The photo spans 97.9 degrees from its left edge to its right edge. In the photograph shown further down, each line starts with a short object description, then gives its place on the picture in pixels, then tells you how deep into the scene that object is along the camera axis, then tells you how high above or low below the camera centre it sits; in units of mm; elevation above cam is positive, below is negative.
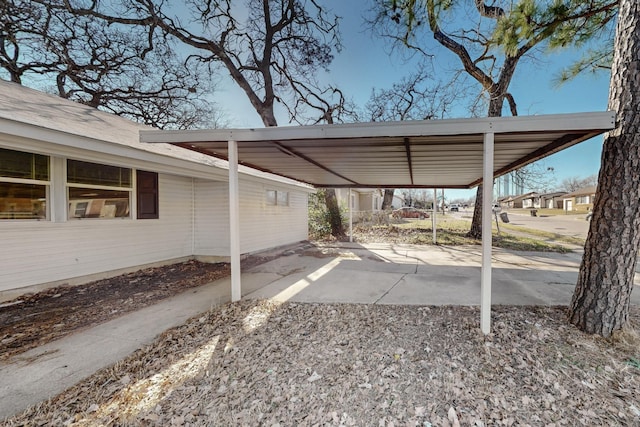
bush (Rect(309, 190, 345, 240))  13305 -461
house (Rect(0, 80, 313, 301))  4199 +174
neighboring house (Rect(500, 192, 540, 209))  57750 +1424
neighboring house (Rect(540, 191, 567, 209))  51556 +2248
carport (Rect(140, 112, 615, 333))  3088 +958
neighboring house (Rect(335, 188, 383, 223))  17978 +714
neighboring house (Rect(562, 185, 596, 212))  38184 +1779
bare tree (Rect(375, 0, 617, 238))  4539 +4474
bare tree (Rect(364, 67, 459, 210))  13805 +5900
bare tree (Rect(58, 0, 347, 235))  12265 +7887
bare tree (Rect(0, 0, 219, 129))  9742 +5886
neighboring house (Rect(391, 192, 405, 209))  41150 +1157
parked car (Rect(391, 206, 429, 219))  25389 -345
